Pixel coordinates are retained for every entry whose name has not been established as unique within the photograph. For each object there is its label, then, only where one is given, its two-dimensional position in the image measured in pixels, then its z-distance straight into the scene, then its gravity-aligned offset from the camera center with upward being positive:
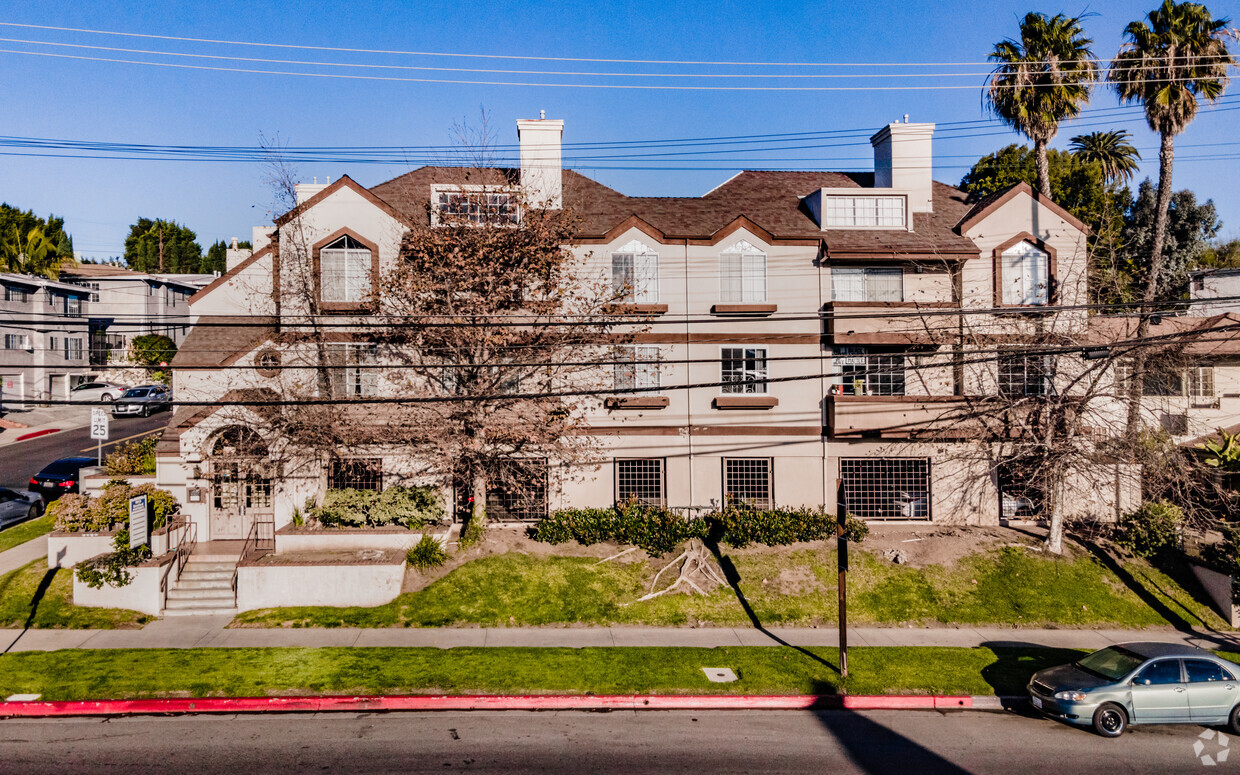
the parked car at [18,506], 24.66 -3.82
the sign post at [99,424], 24.16 -1.06
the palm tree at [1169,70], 25.31 +10.55
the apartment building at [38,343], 47.38 +3.22
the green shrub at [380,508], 21.41 -3.41
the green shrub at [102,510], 20.25 -3.21
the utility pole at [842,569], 15.66 -3.85
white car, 45.94 -0.03
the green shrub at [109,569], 18.72 -4.41
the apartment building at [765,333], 23.30 +1.66
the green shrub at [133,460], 23.22 -2.15
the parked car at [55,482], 26.94 -3.22
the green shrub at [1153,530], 22.02 -4.35
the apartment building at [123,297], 55.88 +7.28
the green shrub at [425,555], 20.30 -4.49
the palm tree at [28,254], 69.12 +12.69
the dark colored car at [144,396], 43.25 -0.33
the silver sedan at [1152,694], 13.82 -5.74
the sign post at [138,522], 18.52 -3.24
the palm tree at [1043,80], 27.00 +10.88
